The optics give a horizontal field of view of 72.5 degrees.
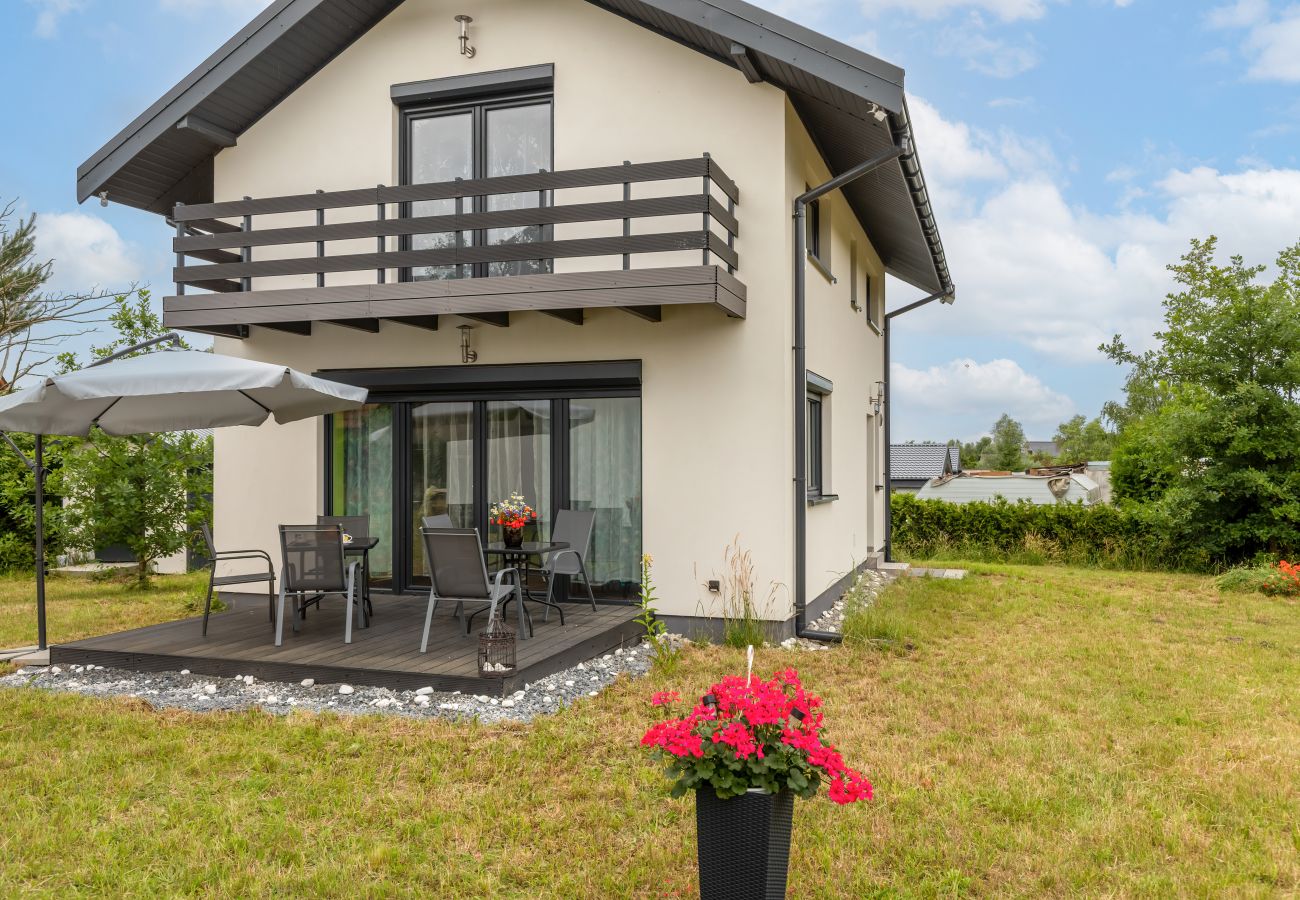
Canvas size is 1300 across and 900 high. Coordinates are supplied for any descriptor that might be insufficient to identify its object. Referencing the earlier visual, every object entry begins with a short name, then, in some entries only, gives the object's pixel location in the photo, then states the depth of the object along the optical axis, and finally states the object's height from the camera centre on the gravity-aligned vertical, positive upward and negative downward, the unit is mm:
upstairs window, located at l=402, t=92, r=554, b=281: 8891 +3321
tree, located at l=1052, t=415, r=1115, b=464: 58469 +2134
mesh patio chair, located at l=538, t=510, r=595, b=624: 8031 -628
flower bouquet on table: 7704 -386
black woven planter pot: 2957 -1251
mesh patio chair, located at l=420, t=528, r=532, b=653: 6426 -707
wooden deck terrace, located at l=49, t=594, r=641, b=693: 6157 -1338
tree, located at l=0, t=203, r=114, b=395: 22234 +4261
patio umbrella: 6438 +649
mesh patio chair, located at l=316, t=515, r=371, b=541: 8520 -466
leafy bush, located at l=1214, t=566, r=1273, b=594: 11914 -1513
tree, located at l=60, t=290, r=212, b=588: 12008 -124
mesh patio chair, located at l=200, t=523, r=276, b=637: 7102 -820
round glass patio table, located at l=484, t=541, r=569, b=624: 7516 -649
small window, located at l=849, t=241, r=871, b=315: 12188 +2662
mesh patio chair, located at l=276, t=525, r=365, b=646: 6828 -684
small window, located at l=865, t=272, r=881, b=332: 14180 +2696
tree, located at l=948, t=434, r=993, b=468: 73062 +1679
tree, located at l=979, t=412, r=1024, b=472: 66312 +1871
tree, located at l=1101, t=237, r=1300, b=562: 13438 +713
